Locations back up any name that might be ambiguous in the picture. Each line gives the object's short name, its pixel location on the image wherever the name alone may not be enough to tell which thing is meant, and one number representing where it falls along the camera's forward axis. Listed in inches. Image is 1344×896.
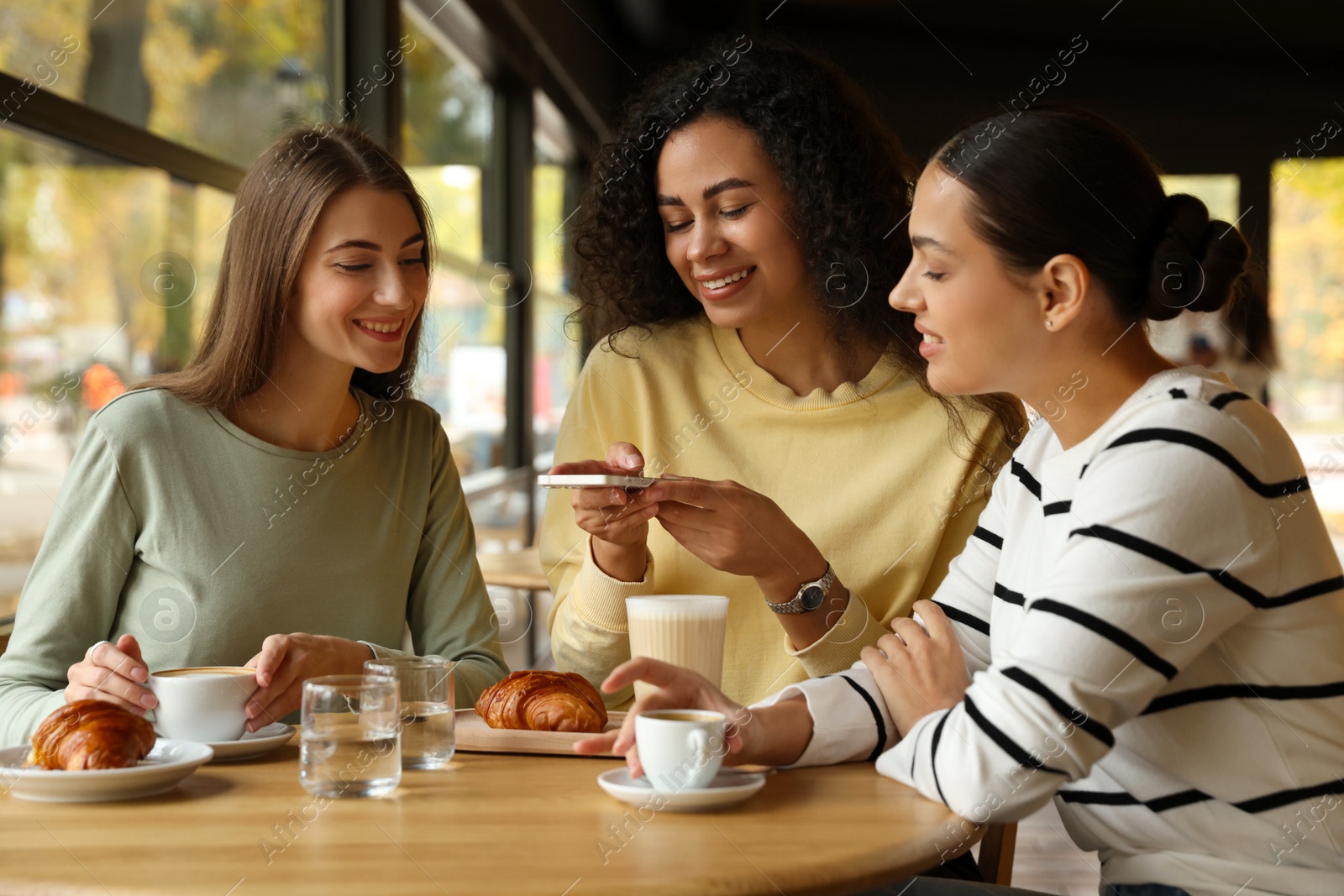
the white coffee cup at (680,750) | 41.3
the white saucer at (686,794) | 40.9
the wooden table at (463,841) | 34.1
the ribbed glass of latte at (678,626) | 51.3
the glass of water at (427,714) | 46.6
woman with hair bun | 42.3
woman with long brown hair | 63.0
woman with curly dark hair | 71.9
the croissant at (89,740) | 42.8
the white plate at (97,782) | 41.4
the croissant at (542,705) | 51.2
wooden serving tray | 50.1
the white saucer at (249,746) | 47.8
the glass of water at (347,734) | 41.7
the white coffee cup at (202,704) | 47.4
